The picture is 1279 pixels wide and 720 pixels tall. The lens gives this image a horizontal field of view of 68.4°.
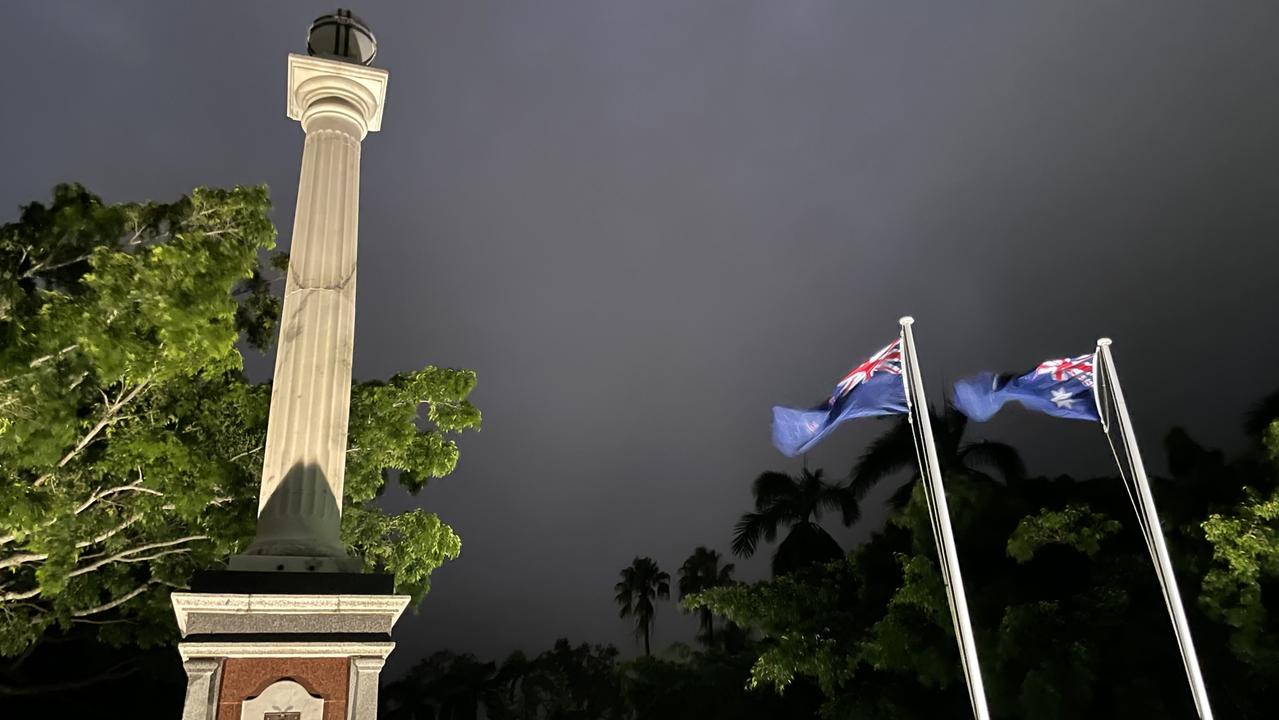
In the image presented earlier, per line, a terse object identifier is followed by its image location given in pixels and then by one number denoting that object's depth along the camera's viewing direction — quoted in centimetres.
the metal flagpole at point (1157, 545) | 1020
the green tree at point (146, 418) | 984
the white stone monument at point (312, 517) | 752
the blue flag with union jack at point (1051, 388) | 1085
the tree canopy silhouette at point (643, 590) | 5488
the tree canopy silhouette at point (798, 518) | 2895
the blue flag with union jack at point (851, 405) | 1115
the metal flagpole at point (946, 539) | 978
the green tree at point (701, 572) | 5000
